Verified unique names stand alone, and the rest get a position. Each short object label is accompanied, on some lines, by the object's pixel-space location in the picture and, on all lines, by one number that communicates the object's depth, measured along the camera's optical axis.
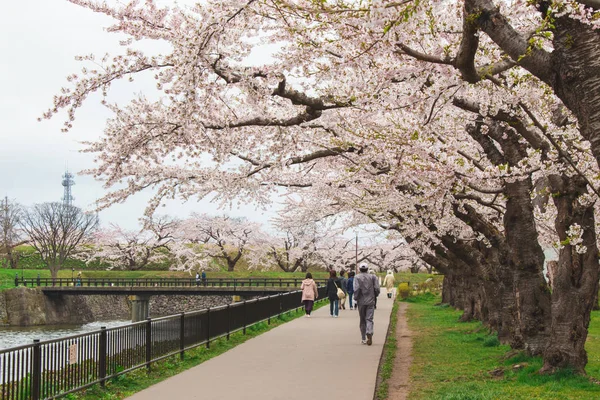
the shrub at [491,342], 14.86
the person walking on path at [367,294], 13.98
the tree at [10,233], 72.50
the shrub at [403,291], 42.80
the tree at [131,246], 73.12
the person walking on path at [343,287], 29.28
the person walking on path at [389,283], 39.44
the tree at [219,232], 70.25
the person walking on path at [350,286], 27.16
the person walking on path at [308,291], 22.81
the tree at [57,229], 67.31
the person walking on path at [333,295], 23.70
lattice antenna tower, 121.55
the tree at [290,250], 70.69
